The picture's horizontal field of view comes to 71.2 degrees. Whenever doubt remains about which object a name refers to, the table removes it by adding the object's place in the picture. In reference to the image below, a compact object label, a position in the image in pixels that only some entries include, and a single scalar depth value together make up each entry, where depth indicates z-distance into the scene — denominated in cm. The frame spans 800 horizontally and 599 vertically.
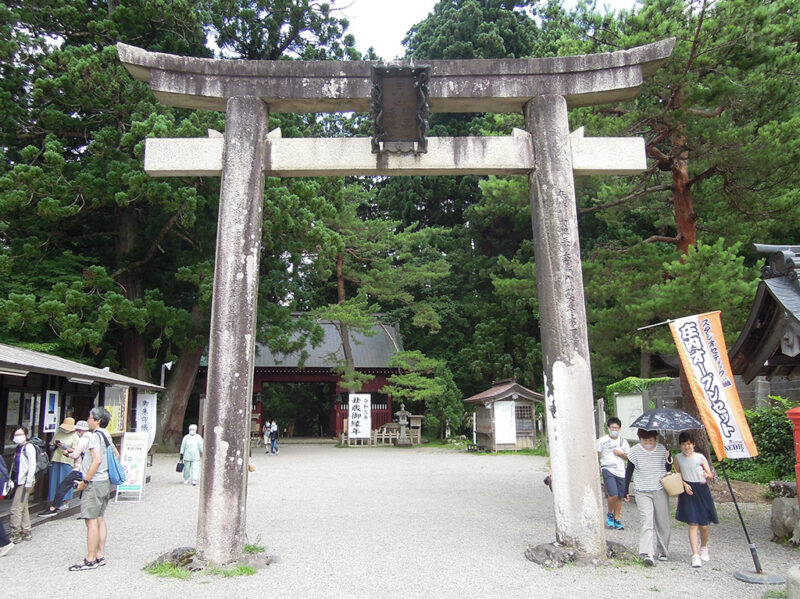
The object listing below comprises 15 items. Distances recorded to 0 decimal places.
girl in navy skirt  548
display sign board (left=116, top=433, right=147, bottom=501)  948
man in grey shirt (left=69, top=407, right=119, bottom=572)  529
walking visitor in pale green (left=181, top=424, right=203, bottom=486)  1163
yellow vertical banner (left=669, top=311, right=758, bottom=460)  550
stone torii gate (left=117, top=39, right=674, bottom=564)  580
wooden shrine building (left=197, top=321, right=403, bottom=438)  2503
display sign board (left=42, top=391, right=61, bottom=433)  872
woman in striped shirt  557
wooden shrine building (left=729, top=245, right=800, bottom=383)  515
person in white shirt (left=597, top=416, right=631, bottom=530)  724
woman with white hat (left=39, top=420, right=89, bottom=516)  557
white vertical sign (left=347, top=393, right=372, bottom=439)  2195
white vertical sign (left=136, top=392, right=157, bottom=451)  1360
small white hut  1886
